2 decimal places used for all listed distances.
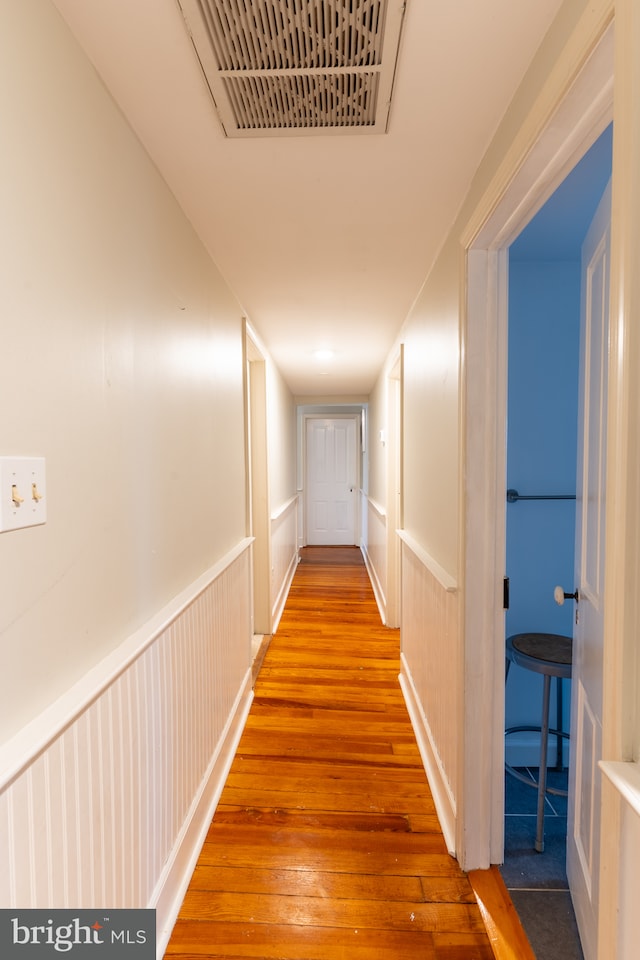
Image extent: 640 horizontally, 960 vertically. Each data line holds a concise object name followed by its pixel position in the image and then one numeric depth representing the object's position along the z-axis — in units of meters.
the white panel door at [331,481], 7.14
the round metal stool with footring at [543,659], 1.67
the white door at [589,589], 1.20
